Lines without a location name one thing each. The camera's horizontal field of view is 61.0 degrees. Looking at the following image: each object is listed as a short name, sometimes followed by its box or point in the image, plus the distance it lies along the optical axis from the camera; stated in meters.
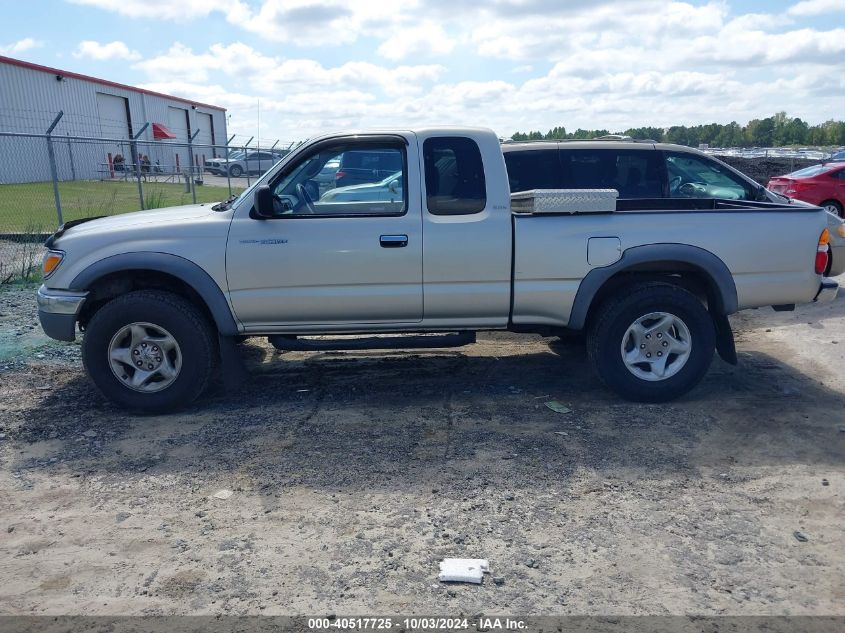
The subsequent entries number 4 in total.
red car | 14.79
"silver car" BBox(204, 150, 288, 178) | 30.14
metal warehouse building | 18.36
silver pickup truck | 5.03
